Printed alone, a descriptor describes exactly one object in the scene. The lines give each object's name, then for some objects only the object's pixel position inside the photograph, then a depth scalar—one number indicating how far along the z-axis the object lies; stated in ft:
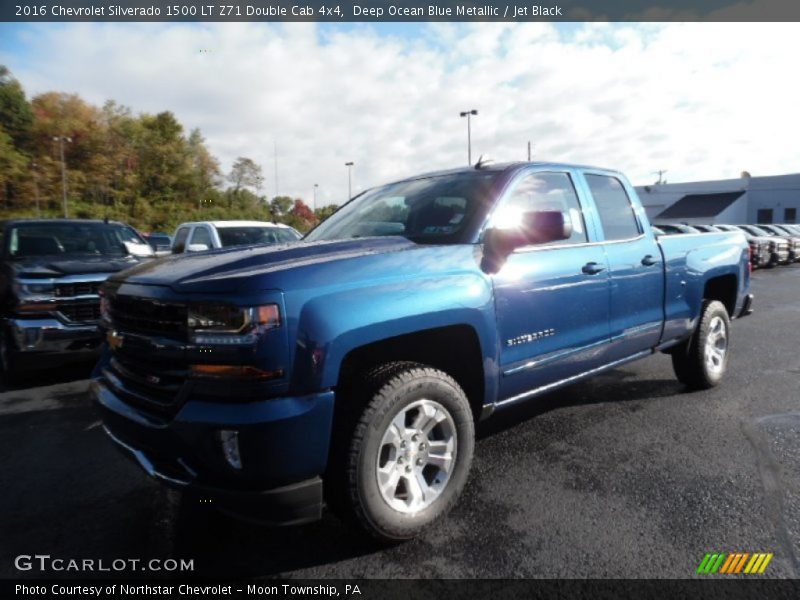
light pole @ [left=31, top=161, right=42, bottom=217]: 171.57
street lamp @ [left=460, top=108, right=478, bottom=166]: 124.42
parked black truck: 16.55
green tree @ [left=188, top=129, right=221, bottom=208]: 235.40
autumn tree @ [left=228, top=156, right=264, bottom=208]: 260.42
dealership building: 160.45
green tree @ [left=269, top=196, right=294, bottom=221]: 301.63
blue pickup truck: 6.71
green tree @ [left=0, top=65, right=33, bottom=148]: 195.52
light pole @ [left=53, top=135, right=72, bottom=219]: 167.02
